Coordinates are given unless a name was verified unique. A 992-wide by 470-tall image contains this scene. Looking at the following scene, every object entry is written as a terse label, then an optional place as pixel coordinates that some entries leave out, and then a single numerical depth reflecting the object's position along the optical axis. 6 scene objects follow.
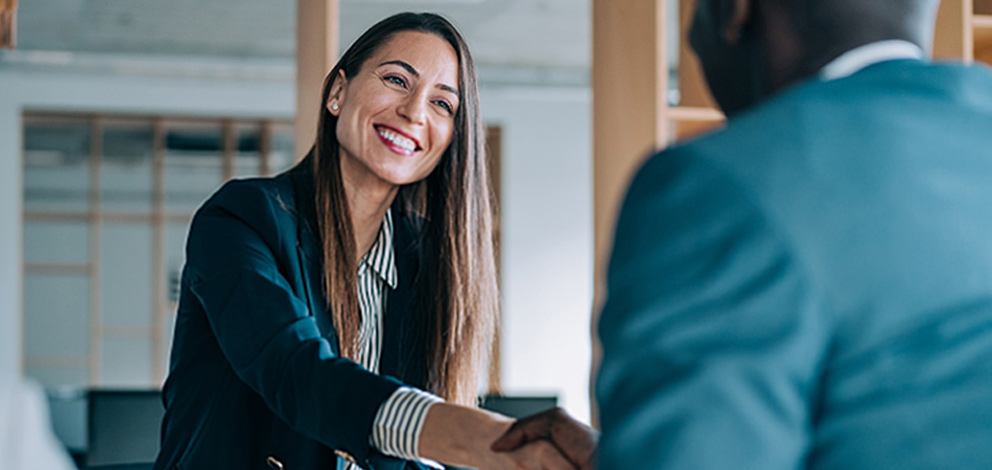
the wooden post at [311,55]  3.31
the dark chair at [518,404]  2.97
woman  1.12
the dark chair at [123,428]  2.85
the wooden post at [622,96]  3.03
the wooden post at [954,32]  2.95
